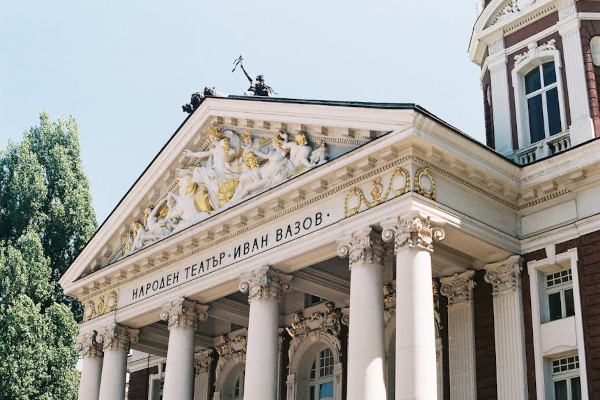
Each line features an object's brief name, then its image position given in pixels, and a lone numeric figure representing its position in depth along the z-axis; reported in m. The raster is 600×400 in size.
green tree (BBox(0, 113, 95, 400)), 45.12
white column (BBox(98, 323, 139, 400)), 33.84
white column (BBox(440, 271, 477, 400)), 27.23
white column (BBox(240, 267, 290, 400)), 27.48
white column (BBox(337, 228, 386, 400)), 24.08
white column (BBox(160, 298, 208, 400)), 30.70
